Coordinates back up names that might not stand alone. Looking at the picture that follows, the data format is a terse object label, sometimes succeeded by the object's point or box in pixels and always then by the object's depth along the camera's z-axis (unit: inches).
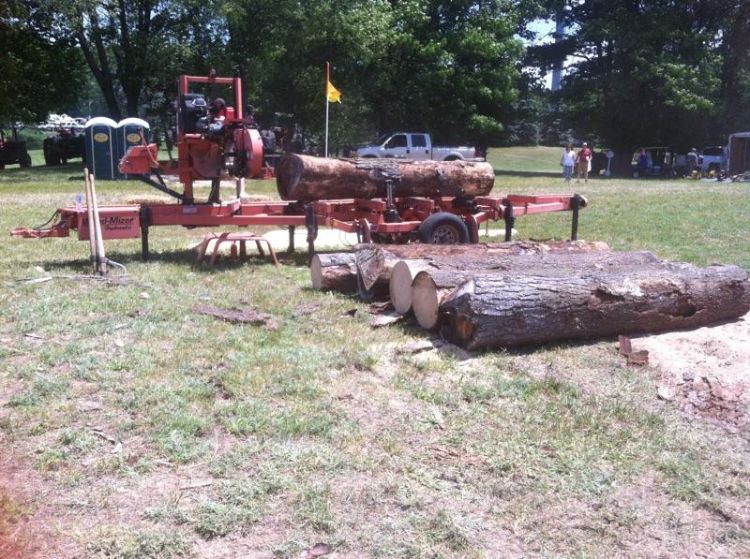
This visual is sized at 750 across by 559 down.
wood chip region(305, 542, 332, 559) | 124.3
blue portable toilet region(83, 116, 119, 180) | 925.8
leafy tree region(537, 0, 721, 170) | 1462.8
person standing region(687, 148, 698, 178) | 1468.3
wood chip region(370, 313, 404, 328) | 255.0
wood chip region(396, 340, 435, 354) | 227.0
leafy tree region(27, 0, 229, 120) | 1202.0
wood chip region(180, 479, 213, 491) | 144.0
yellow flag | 844.3
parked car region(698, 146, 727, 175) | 1510.8
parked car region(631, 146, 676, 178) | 1561.3
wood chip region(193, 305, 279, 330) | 256.2
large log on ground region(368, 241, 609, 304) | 262.1
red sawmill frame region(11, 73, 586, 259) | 347.9
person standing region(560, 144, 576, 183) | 1131.9
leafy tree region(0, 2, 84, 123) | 1135.8
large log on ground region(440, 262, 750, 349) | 222.4
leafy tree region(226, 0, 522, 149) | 1274.6
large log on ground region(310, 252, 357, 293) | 305.7
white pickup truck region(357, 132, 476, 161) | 1270.9
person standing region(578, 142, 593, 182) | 1155.9
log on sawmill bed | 383.2
